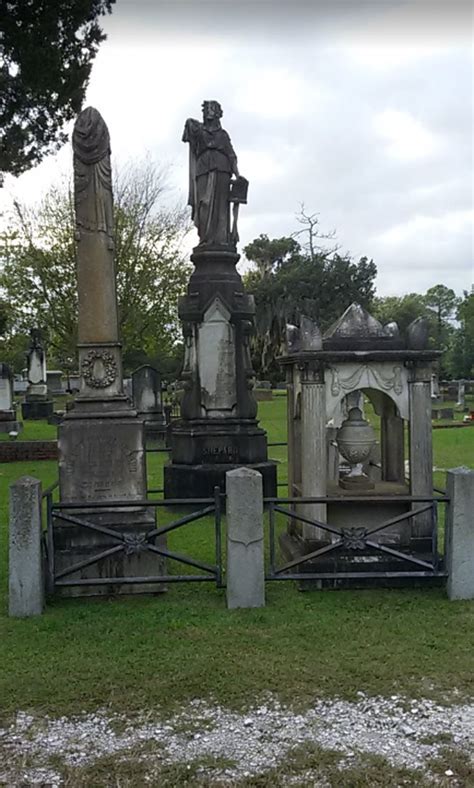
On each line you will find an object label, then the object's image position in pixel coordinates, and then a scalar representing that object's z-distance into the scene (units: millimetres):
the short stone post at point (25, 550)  5691
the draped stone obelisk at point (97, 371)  6738
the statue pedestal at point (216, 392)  10625
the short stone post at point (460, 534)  5957
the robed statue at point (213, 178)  11211
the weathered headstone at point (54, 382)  40344
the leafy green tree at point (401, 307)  64875
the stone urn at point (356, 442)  7207
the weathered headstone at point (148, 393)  18812
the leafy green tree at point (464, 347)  43406
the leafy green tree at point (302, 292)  46125
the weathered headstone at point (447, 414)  27203
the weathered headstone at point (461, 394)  33947
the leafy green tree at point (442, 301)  85188
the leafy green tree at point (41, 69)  13008
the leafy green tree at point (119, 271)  26109
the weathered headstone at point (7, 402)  21484
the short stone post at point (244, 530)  5816
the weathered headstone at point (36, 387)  26688
